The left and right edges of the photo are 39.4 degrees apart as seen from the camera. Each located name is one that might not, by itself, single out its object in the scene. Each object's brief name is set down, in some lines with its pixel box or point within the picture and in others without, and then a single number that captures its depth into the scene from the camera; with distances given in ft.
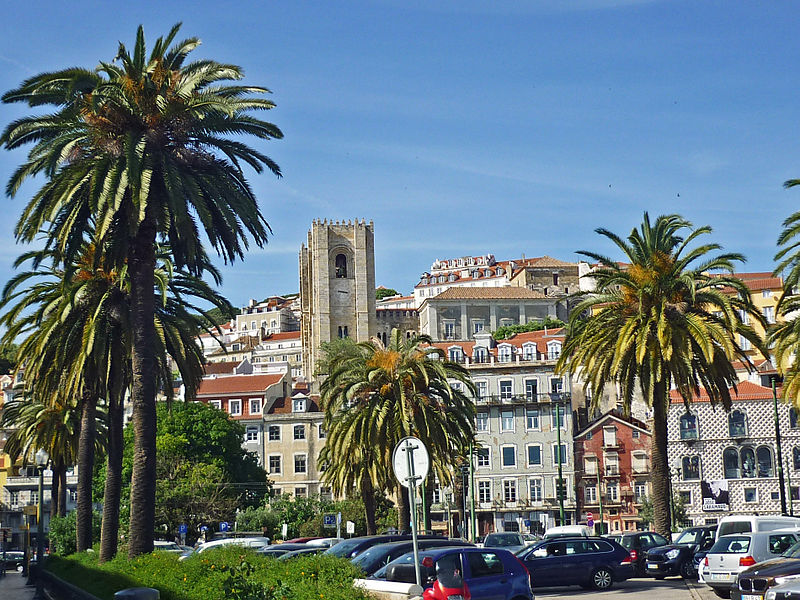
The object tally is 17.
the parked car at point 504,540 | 141.18
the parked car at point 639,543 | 119.75
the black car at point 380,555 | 89.66
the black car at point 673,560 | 115.96
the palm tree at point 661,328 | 121.80
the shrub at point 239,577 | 57.57
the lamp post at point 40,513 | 146.39
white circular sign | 53.11
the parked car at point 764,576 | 70.64
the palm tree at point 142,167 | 90.48
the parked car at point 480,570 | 71.92
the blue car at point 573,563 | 102.32
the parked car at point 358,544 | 104.06
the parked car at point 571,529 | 155.02
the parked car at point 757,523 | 99.04
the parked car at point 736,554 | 89.29
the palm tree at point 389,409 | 144.87
